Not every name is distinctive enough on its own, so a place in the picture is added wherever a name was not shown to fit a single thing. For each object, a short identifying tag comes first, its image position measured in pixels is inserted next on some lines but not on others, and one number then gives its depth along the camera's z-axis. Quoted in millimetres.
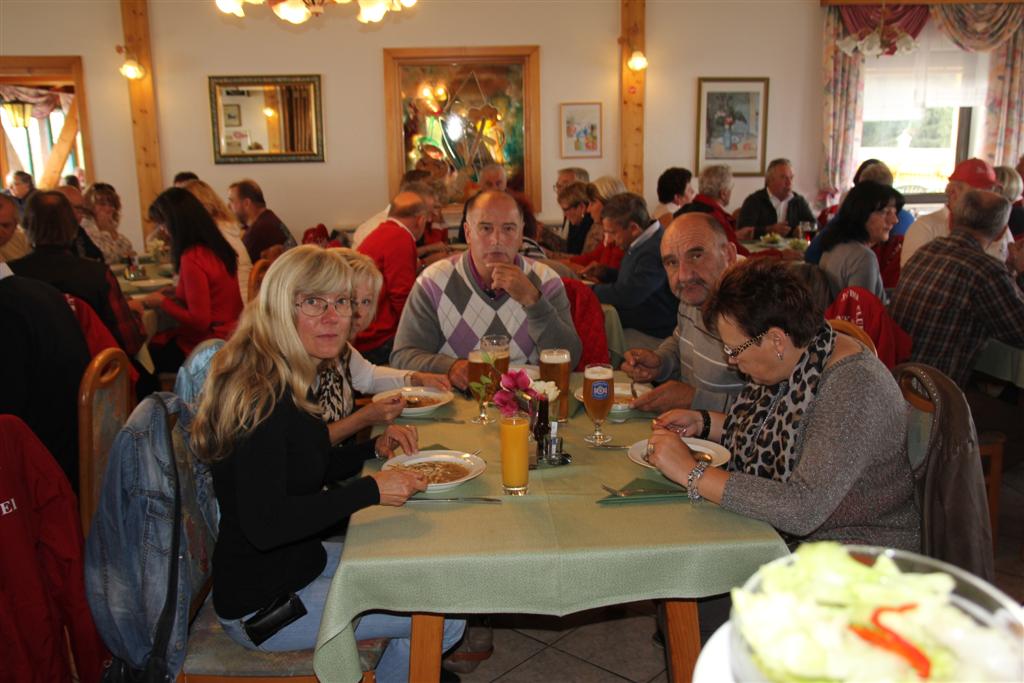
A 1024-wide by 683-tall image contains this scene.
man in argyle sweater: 2818
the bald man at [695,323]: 2400
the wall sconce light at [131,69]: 7496
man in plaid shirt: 3176
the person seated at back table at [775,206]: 7488
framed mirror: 7914
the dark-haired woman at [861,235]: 4008
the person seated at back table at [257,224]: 6066
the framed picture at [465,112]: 7957
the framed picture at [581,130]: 8070
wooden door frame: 7789
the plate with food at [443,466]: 1727
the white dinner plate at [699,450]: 1819
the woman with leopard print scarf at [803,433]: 1548
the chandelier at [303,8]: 4426
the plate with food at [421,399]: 2273
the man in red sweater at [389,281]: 4234
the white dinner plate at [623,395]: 2234
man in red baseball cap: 4478
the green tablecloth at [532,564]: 1424
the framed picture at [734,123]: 8125
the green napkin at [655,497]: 1627
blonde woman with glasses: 1627
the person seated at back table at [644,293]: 4168
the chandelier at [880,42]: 7527
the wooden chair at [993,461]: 3043
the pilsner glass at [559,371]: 2170
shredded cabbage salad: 616
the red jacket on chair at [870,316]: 2904
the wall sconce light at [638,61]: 7742
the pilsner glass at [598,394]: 1994
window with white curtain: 8422
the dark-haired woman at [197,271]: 4129
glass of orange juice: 1676
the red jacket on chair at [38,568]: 1774
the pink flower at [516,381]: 1747
